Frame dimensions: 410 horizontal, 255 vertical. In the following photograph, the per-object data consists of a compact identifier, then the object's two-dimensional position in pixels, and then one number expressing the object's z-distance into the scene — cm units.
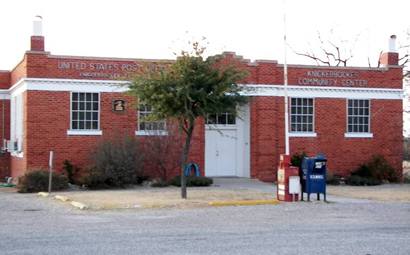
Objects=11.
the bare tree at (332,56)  5394
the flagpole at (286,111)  2374
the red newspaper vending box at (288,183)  2075
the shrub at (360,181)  2997
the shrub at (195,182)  2736
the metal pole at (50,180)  2441
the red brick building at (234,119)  2795
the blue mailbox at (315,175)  2092
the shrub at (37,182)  2584
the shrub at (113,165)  2656
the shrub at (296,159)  2988
